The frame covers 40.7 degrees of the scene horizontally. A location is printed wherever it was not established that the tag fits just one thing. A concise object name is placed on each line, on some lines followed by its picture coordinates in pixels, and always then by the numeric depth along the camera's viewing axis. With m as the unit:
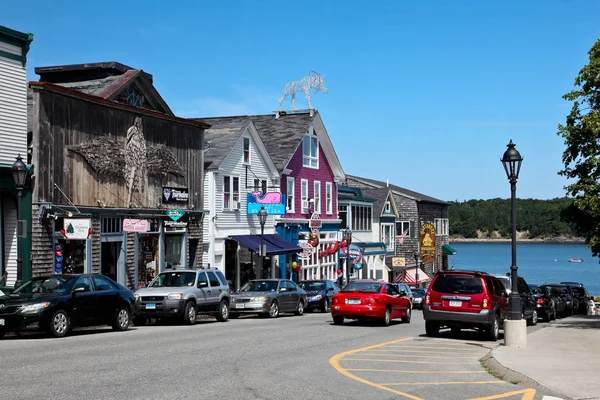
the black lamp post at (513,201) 18.36
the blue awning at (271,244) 41.25
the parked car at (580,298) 43.85
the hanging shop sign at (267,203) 42.44
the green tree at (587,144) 23.75
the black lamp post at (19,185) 21.98
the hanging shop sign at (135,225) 31.48
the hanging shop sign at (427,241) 69.31
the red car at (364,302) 24.89
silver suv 23.88
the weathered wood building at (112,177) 27.50
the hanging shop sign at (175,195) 34.84
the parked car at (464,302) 20.52
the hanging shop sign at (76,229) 27.81
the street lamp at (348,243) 53.66
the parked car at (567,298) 38.74
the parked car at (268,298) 28.93
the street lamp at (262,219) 37.88
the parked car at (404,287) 38.16
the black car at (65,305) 18.19
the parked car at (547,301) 31.50
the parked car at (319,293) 35.88
